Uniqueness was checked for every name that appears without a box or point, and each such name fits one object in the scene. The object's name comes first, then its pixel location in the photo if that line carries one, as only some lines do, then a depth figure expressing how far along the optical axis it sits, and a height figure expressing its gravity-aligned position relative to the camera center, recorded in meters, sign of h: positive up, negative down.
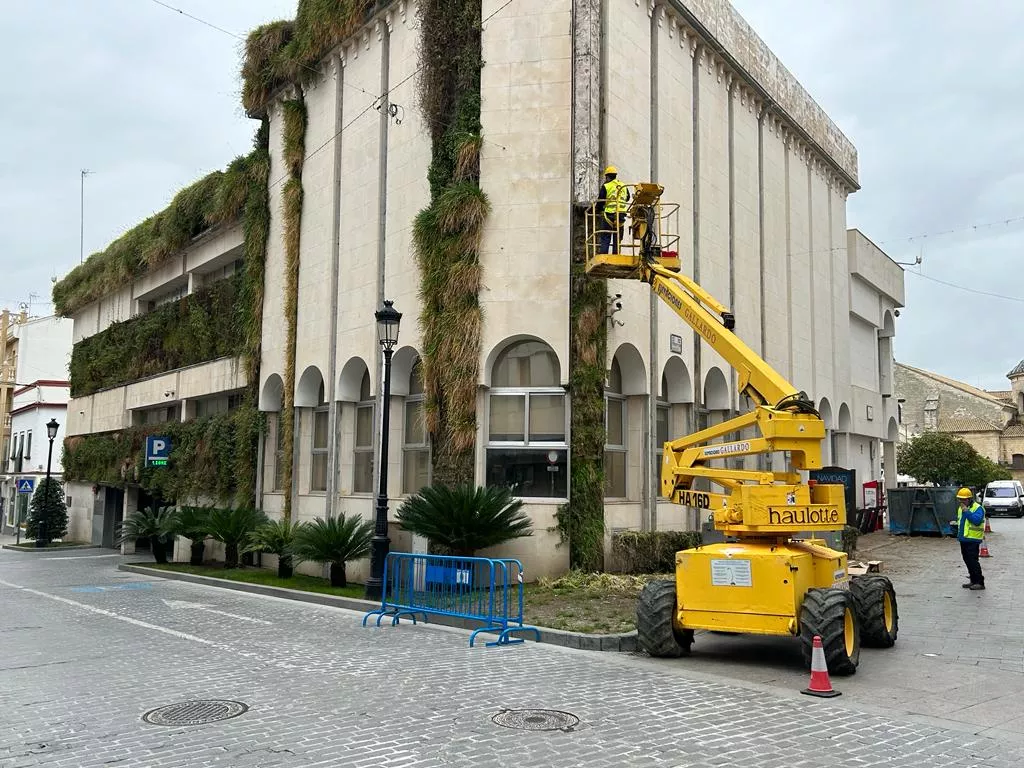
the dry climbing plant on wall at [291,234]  23.34 +6.83
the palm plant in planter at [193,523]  23.02 -1.08
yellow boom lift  9.34 -0.80
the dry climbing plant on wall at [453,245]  17.39 +4.91
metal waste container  28.66 -0.74
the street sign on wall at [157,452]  28.20 +0.96
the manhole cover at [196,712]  7.19 -1.96
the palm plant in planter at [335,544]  16.83 -1.18
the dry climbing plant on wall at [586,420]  16.77 +1.27
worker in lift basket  15.19 +4.84
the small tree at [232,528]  21.52 -1.13
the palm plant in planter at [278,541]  19.27 -1.30
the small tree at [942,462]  46.19 +1.43
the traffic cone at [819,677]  8.28 -1.81
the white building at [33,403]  51.62 +4.95
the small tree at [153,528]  24.61 -1.36
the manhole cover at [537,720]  7.02 -1.94
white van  46.88 -0.55
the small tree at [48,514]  38.41 -1.53
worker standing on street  15.40 -0.83
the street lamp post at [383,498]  14.77 -0.25
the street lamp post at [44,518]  37.84 -1.67
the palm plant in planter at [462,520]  15.66 -0.64
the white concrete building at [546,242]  17.62 +6.04
